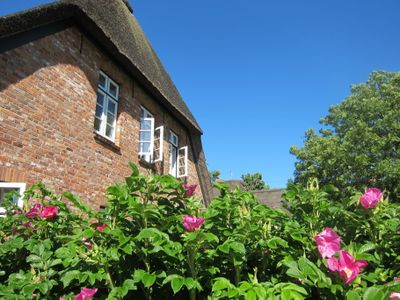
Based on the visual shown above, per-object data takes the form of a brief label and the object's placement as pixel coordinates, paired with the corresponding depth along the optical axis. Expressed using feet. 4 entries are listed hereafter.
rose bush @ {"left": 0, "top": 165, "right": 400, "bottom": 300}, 5.98
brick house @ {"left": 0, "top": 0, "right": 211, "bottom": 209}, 19.12
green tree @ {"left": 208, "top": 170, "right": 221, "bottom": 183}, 161.99
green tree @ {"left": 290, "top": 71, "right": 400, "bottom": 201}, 56.03
